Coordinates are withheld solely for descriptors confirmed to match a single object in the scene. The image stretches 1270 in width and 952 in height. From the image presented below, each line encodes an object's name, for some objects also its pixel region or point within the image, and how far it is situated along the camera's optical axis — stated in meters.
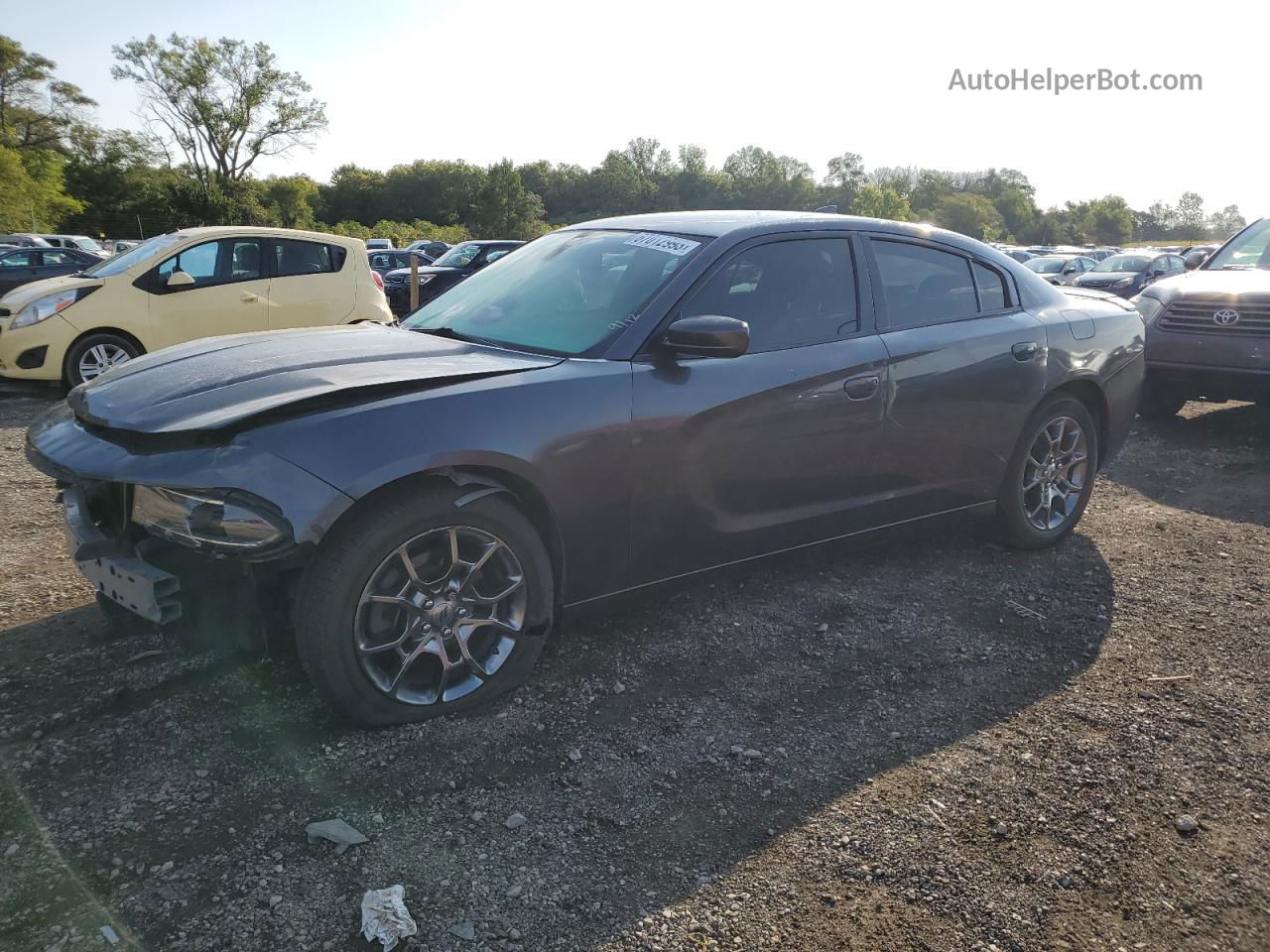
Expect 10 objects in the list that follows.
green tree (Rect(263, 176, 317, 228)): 66.43
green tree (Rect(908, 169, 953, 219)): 143.38
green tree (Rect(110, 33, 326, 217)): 56.53
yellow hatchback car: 8.33
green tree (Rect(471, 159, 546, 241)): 81.12
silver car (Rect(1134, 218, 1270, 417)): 6.94
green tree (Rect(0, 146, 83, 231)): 41.56
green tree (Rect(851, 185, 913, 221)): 134.62
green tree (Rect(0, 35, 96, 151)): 54.11
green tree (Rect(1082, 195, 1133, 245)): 144.62
